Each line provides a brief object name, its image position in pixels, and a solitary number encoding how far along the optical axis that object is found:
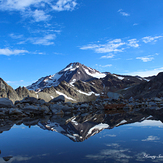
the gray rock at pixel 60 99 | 29.75
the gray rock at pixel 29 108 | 16.10
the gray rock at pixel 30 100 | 22.44
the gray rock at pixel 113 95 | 39.37
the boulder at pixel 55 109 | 16.81
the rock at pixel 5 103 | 16.62
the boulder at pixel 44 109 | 16.29
